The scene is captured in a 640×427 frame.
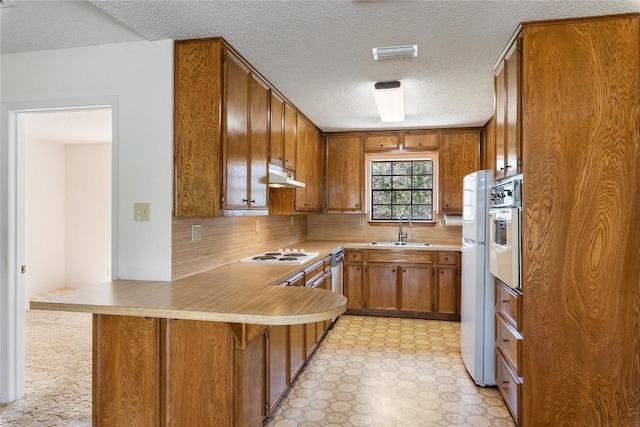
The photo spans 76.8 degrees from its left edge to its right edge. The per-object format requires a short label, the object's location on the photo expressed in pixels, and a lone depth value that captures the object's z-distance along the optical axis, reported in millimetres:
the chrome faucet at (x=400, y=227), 5172
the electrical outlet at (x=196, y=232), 2721
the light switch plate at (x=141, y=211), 2449
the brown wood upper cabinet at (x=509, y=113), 2262
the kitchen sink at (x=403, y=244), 4844
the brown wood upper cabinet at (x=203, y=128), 2408
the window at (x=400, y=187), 5297
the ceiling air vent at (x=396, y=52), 2492
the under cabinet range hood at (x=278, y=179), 3293
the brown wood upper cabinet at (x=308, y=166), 4207
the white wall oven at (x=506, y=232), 2289
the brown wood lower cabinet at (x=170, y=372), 1878
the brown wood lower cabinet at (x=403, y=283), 4637
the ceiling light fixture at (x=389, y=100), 3170
